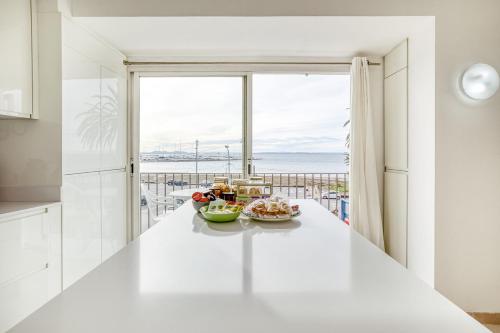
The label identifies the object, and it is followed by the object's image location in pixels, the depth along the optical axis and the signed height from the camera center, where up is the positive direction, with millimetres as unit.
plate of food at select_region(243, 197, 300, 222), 1512 -223
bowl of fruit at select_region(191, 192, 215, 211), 1770 -193
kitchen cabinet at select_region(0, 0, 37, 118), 2059 +688
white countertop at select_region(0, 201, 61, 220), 1914 -281
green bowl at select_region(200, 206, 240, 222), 1493 -242
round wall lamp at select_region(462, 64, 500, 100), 2418 +612
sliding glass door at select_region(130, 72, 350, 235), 3576 +492
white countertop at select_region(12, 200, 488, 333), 596 -285
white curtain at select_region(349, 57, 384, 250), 3305 +39
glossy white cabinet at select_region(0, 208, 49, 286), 1872 -504
